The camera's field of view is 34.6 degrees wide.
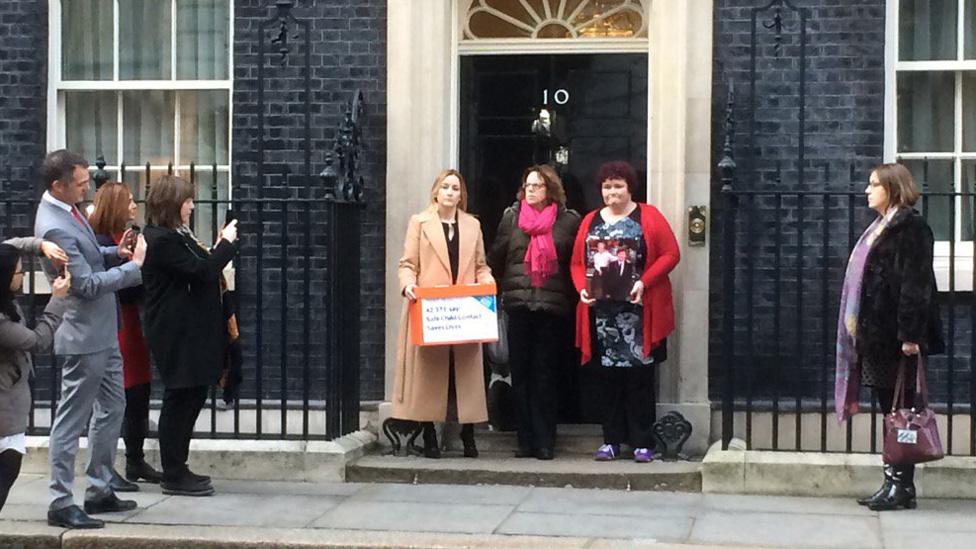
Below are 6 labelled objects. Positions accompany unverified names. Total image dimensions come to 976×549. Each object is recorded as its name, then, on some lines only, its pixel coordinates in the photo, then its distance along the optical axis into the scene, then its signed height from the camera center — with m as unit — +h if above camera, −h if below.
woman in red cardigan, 9.28 -0.43
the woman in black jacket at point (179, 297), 8.19 -0.37
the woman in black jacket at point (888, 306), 7.96 -0.39
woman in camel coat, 9.39 -0.54
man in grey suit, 7.52 -0.46
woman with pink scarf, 9.44 -0.41
